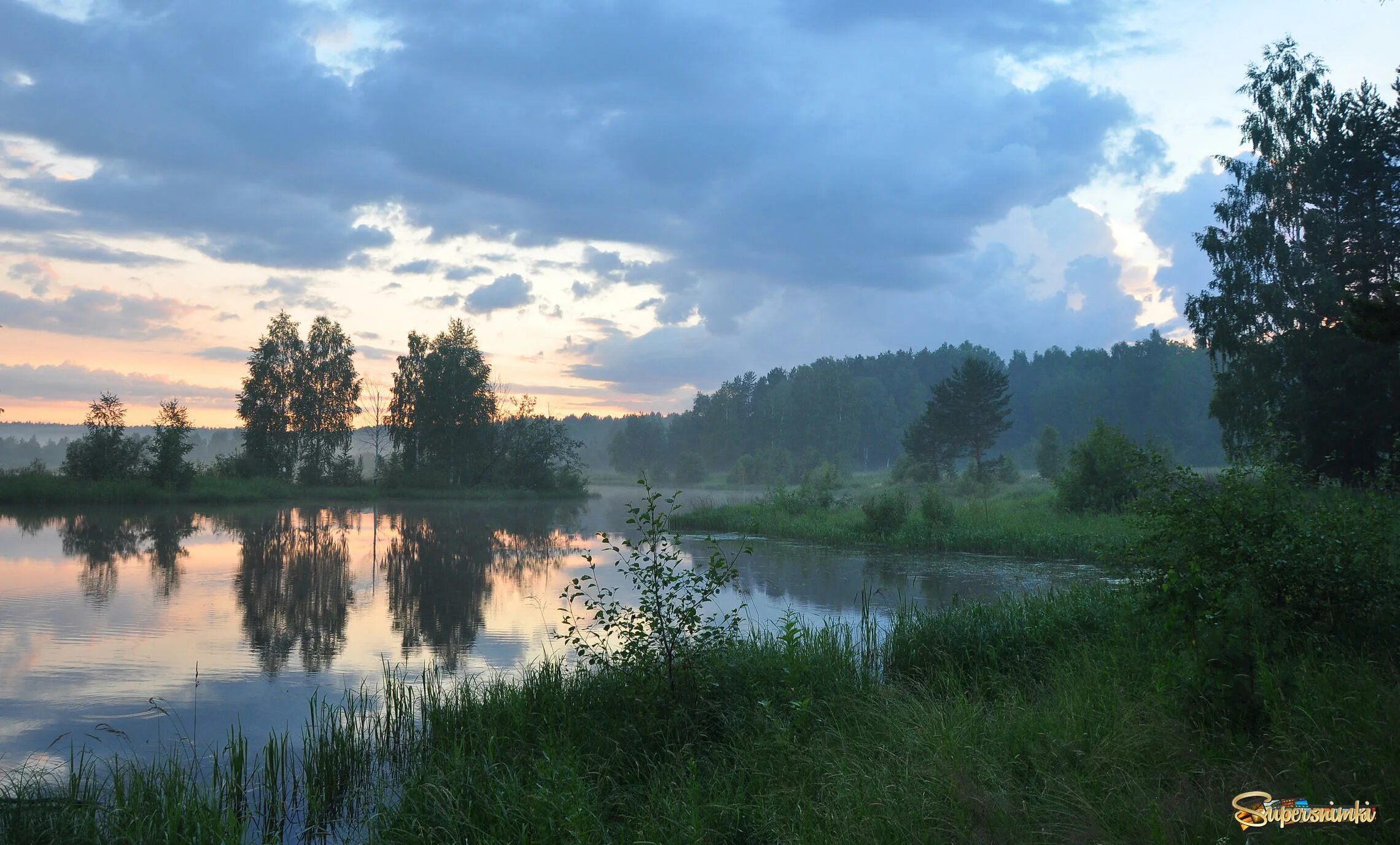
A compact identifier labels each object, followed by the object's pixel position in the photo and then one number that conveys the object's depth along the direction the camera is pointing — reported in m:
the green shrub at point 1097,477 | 30.02
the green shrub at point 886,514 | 29.27
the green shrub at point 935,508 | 28.84
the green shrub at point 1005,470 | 55.31
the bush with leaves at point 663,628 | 7.45
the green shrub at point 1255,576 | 5.39
